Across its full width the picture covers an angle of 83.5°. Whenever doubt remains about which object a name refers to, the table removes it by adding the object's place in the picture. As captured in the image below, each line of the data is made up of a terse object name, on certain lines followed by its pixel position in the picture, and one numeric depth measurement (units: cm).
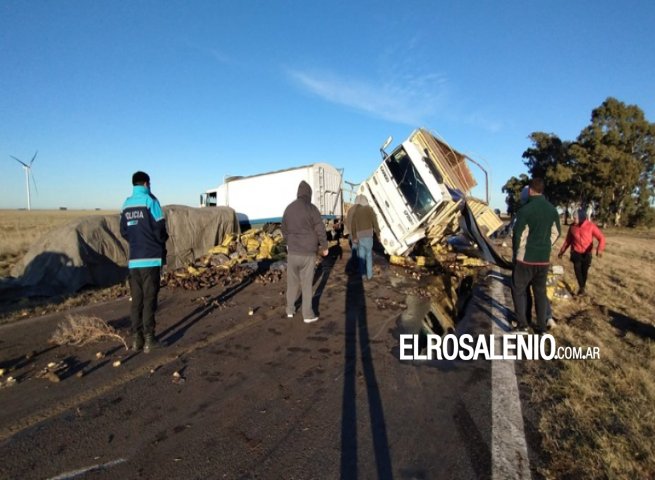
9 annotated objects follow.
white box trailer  1612
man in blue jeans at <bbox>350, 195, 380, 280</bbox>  867
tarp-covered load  812
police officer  454
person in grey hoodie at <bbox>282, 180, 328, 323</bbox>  559
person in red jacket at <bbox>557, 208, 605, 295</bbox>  722
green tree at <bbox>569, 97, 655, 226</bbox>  3156
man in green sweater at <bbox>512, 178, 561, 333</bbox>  486
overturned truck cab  991
